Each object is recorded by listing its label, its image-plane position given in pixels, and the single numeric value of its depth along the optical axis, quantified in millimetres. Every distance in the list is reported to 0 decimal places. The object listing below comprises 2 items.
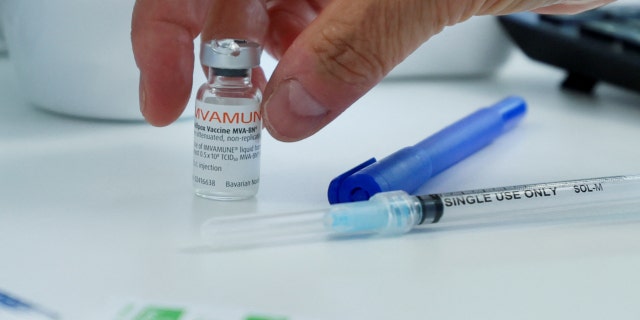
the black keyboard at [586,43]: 476
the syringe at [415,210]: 344
